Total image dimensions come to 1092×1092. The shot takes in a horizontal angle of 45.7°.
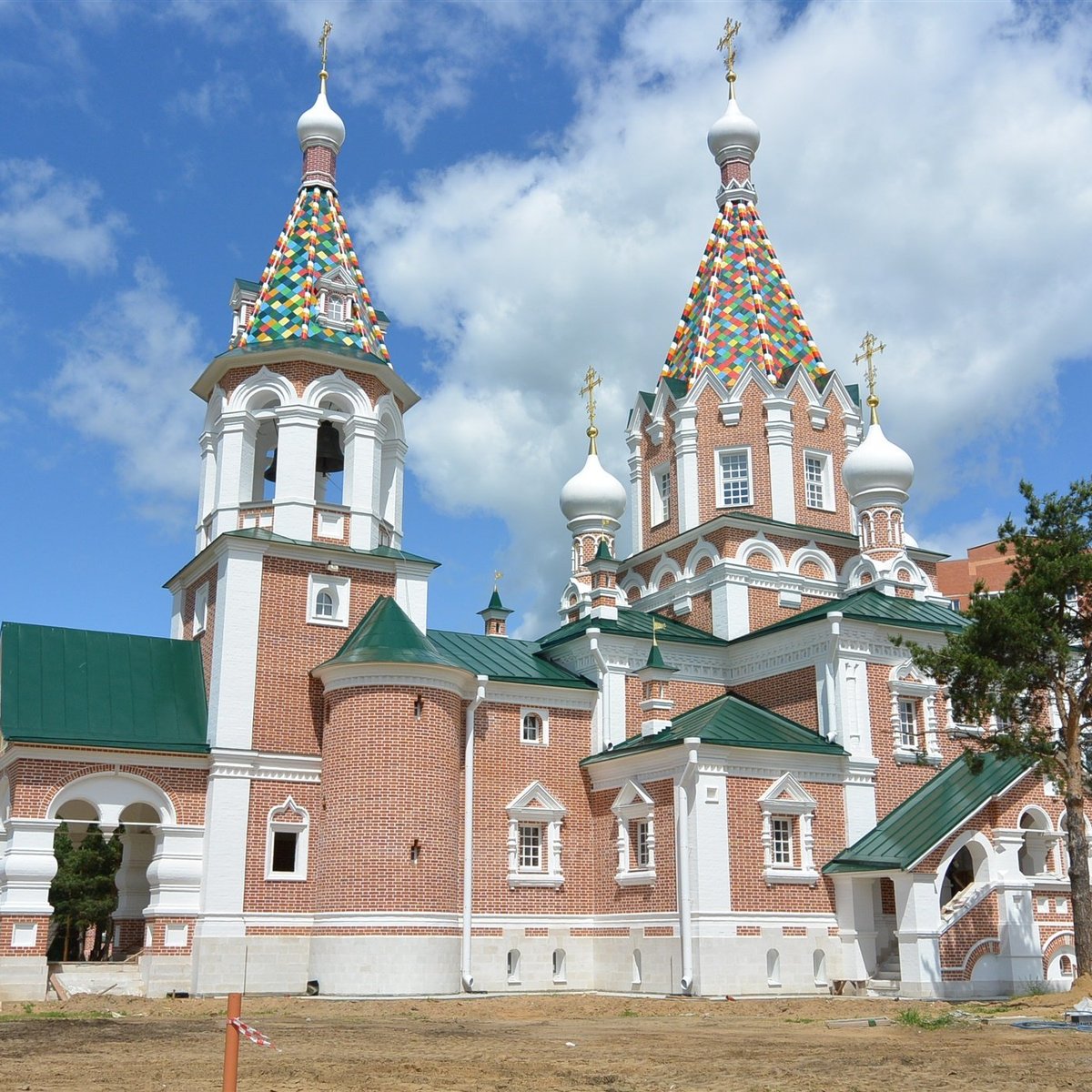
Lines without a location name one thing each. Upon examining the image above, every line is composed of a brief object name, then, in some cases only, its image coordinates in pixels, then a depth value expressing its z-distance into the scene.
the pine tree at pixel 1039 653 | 19.39
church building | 21.44
